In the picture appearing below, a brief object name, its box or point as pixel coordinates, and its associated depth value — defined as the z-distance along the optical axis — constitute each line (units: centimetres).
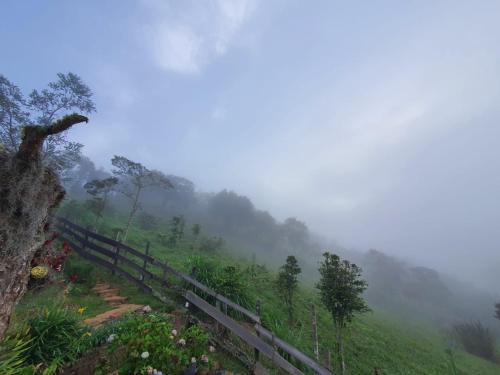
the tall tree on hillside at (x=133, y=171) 2095
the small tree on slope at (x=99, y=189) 1905
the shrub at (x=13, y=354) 300
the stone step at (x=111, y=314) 519
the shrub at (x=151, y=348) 325
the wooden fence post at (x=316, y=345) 662
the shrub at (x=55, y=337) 373
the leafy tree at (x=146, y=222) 3198
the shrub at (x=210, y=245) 2397
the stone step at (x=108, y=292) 742
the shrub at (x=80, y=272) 794
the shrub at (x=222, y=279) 717
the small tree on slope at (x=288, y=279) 975
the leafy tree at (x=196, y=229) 2549
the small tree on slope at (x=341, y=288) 768
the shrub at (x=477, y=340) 1888
